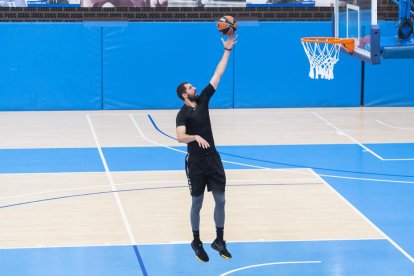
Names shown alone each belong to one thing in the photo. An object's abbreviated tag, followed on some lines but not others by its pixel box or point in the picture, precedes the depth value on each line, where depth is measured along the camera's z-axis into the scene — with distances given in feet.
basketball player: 35.17
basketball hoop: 57.40
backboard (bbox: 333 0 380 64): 52.29
